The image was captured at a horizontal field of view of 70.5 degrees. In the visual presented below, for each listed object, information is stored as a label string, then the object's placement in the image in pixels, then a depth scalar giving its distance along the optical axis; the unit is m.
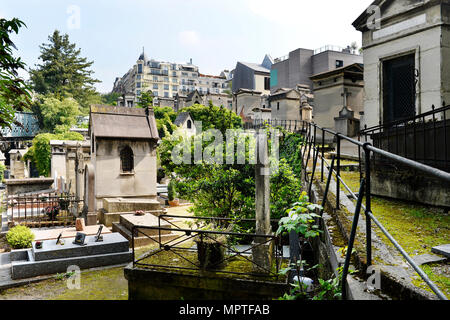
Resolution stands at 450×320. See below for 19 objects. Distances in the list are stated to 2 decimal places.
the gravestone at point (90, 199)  14.82
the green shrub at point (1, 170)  29.24
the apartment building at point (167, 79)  98.88
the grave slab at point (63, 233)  11.10
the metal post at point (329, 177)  4.67
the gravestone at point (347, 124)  16.47
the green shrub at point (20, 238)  9.88
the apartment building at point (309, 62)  55.22
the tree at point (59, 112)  50.19
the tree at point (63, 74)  58.19
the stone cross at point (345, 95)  19.60
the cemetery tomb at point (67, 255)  8.72
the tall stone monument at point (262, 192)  6.08
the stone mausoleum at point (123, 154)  17.05
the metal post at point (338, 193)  4.62
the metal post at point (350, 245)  2.65
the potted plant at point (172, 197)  21.62
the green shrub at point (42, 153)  30.22
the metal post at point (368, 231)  2.75
